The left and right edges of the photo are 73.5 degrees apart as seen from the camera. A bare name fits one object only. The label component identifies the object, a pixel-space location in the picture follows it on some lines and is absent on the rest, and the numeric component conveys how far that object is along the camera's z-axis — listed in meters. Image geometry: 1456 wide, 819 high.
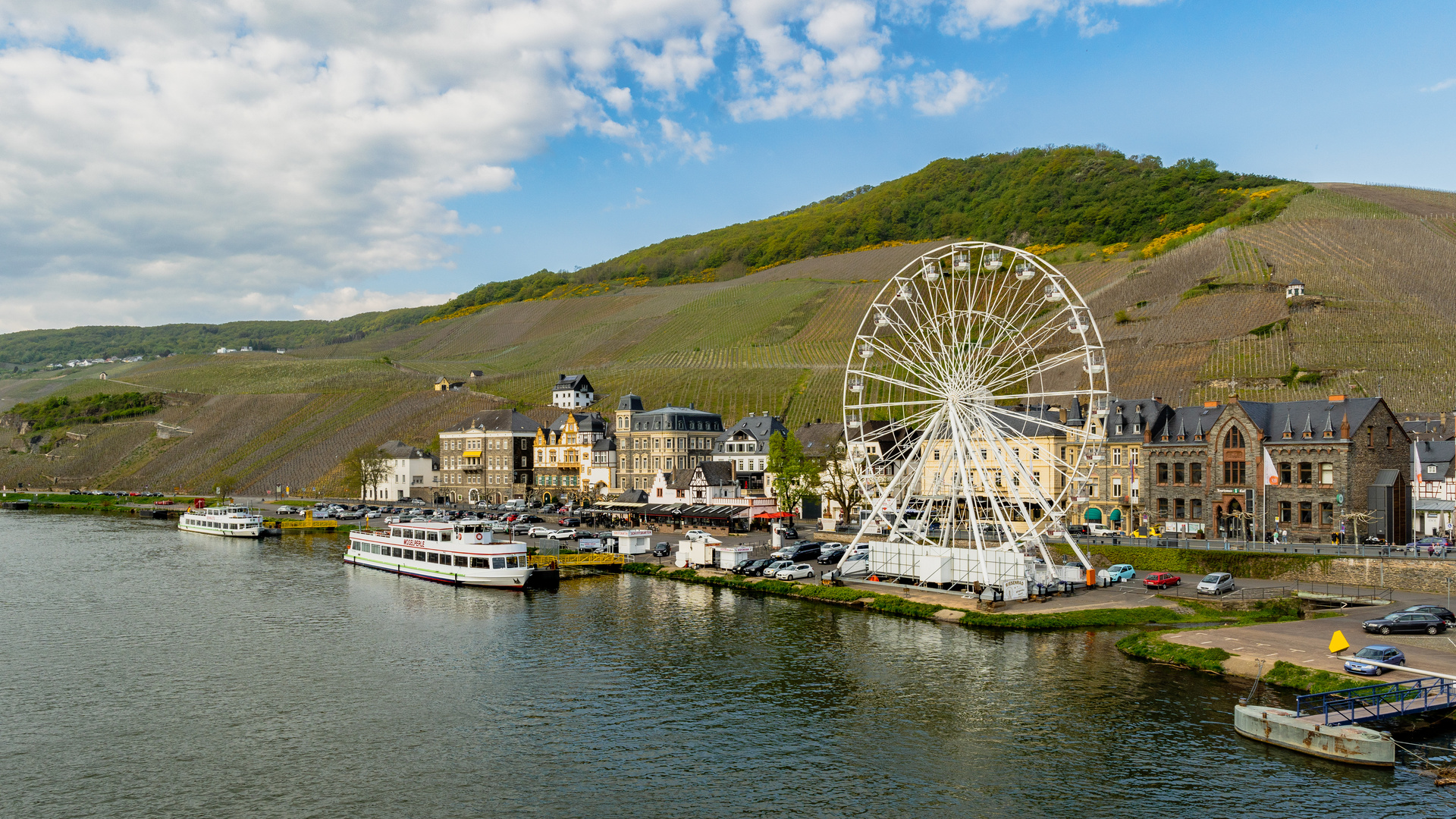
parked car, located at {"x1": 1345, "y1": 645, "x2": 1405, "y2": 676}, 40.34
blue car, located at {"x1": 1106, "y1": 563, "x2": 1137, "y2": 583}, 65.94
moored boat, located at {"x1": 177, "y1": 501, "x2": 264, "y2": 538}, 113.00
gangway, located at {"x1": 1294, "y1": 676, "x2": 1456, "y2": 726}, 35.00
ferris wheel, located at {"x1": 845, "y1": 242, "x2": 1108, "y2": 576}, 61.94
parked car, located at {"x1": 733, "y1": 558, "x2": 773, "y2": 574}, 72.12
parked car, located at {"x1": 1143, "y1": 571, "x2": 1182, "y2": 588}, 62.66
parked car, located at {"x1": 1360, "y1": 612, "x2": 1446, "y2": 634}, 47.09
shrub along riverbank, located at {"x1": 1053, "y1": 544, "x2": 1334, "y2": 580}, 64.38
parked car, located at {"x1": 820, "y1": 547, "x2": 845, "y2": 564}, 75.47
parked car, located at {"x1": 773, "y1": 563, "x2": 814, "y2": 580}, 69.06
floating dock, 32.25
